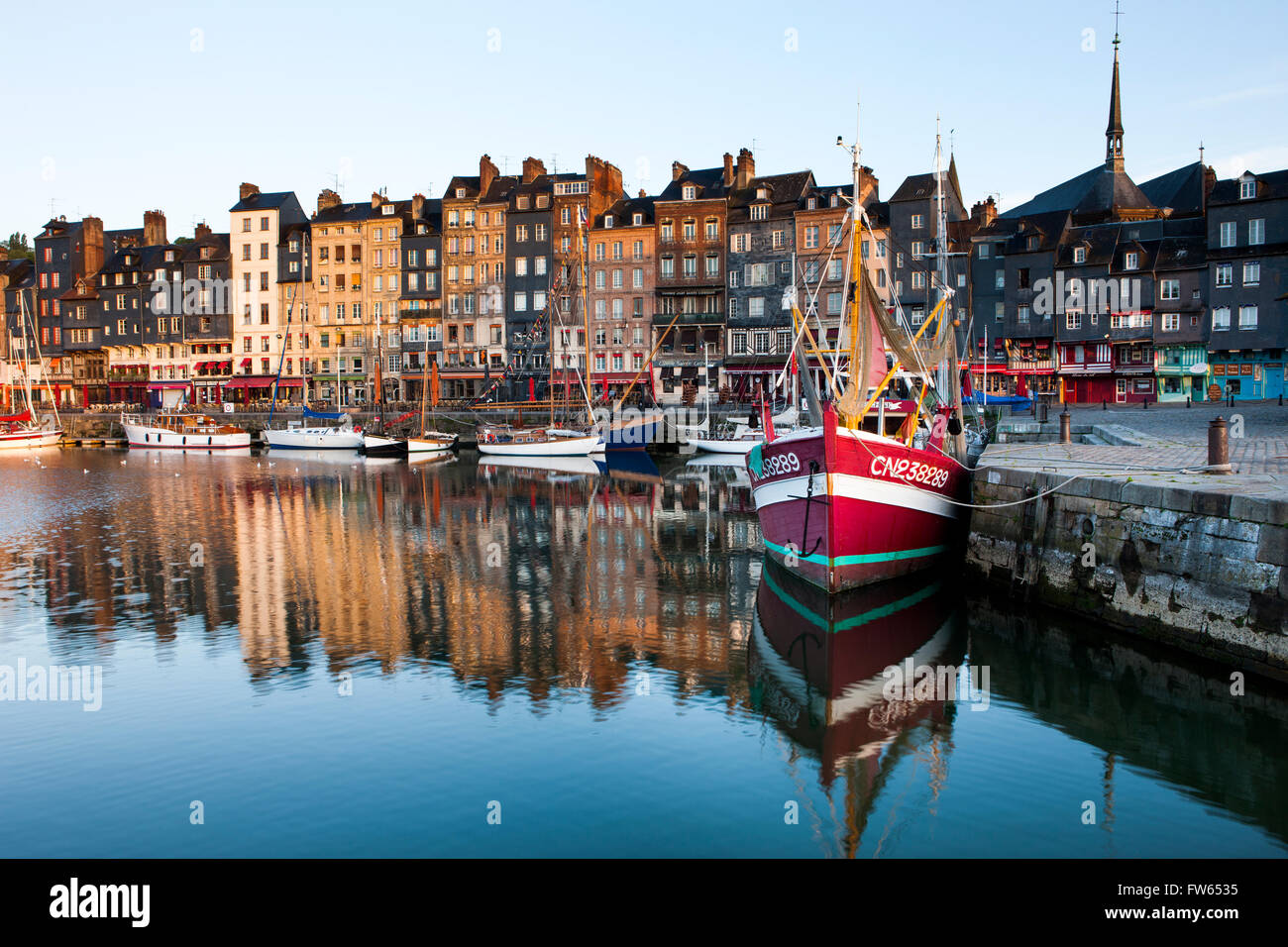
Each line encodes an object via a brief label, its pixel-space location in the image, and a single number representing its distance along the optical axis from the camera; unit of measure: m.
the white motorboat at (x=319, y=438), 68.00
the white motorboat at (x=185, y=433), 71.50
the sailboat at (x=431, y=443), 62.88
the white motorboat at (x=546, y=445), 59.97
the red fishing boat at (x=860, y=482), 18.84
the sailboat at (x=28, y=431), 73.81
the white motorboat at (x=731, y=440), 58.41
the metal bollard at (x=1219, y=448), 18.05
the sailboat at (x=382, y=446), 63.88
